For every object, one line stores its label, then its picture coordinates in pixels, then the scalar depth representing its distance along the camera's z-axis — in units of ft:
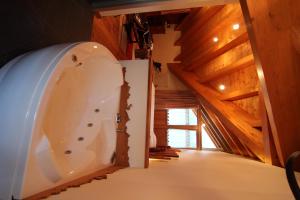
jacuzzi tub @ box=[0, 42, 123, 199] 2.40
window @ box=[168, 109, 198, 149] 16.02
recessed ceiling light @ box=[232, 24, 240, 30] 10.27
